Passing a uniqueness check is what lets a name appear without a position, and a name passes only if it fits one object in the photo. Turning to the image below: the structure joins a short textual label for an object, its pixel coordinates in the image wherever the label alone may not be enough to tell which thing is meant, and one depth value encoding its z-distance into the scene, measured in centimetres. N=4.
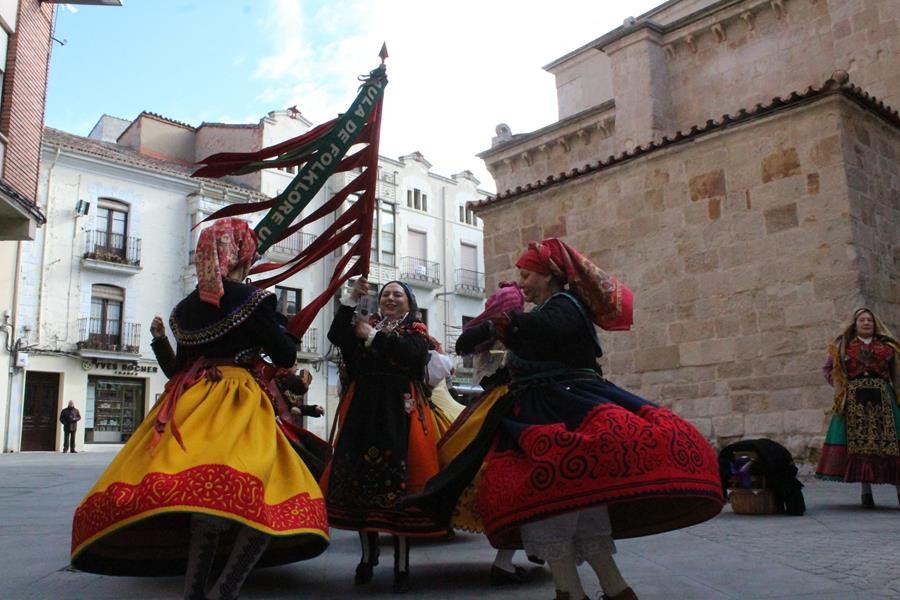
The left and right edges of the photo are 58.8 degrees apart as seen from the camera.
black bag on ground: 632
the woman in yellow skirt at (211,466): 287
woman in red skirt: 290
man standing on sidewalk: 2425
